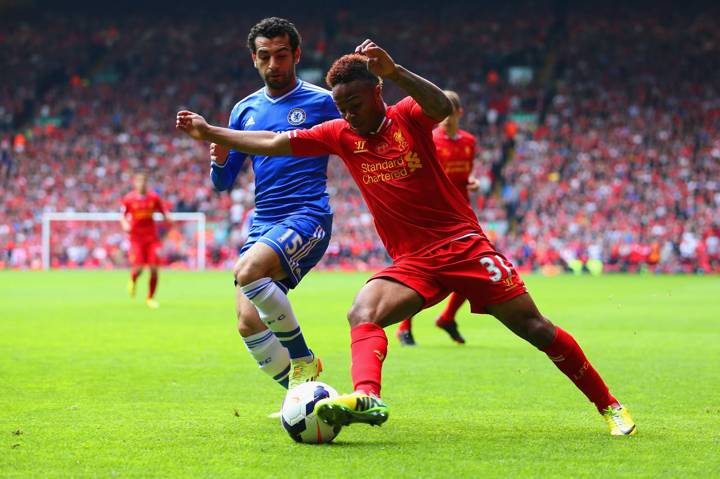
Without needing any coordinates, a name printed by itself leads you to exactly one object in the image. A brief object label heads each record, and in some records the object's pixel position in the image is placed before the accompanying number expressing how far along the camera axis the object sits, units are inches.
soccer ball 223.6
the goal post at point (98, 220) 1497.3
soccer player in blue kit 257.6
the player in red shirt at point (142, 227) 773.9
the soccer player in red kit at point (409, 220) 224.1
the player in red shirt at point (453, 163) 474.3
